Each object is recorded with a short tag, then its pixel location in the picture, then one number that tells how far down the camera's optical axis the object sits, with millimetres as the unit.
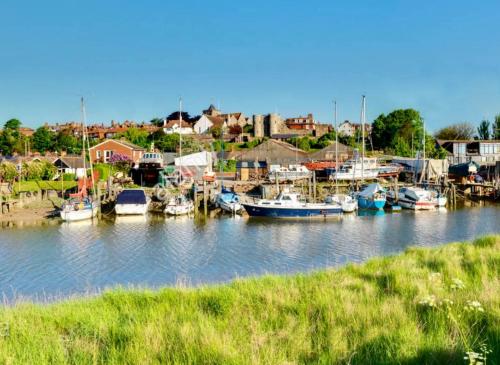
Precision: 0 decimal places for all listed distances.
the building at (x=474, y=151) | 71562
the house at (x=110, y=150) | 65625
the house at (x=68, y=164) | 59031
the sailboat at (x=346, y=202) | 41312
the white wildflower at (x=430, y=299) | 6617
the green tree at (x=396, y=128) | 88000
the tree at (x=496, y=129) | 96562
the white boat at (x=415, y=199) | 44000
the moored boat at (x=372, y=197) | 43969
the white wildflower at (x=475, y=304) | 6171
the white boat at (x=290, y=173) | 53969
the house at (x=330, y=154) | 66519
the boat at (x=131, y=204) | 40094
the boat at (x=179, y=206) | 40750
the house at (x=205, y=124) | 106062
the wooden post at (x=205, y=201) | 42519
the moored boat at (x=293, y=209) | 39125
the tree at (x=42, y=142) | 88062
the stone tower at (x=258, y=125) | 101812
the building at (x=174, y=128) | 100069
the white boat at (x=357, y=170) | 54812
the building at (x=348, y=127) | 117875
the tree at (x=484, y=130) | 101812
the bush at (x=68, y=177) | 55500
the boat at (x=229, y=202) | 41500
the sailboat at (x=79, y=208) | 37469
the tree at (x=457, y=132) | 105438
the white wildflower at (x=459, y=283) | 7028
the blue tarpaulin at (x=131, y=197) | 40469
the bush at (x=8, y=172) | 51875
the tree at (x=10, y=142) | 83438
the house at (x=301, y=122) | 113375
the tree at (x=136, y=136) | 88500
